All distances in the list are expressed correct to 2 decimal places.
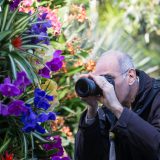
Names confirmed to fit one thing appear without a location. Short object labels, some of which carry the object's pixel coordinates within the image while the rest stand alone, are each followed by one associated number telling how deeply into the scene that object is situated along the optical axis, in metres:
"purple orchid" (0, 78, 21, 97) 3.84
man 4.23
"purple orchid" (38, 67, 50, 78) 4.37
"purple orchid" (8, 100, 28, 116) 3.90
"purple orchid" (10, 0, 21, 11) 4.34
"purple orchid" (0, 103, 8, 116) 3.90
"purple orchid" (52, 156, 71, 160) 4.37
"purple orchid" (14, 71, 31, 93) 3.95
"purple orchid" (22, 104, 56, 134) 3.95
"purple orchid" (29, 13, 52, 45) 4.39
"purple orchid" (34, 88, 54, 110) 4.06
